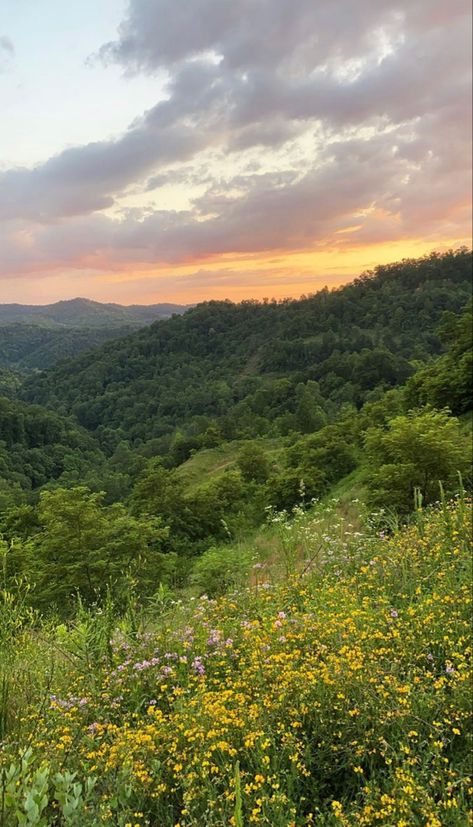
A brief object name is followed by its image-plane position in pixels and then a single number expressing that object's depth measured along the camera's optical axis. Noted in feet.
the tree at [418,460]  34.12
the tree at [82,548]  35.01
